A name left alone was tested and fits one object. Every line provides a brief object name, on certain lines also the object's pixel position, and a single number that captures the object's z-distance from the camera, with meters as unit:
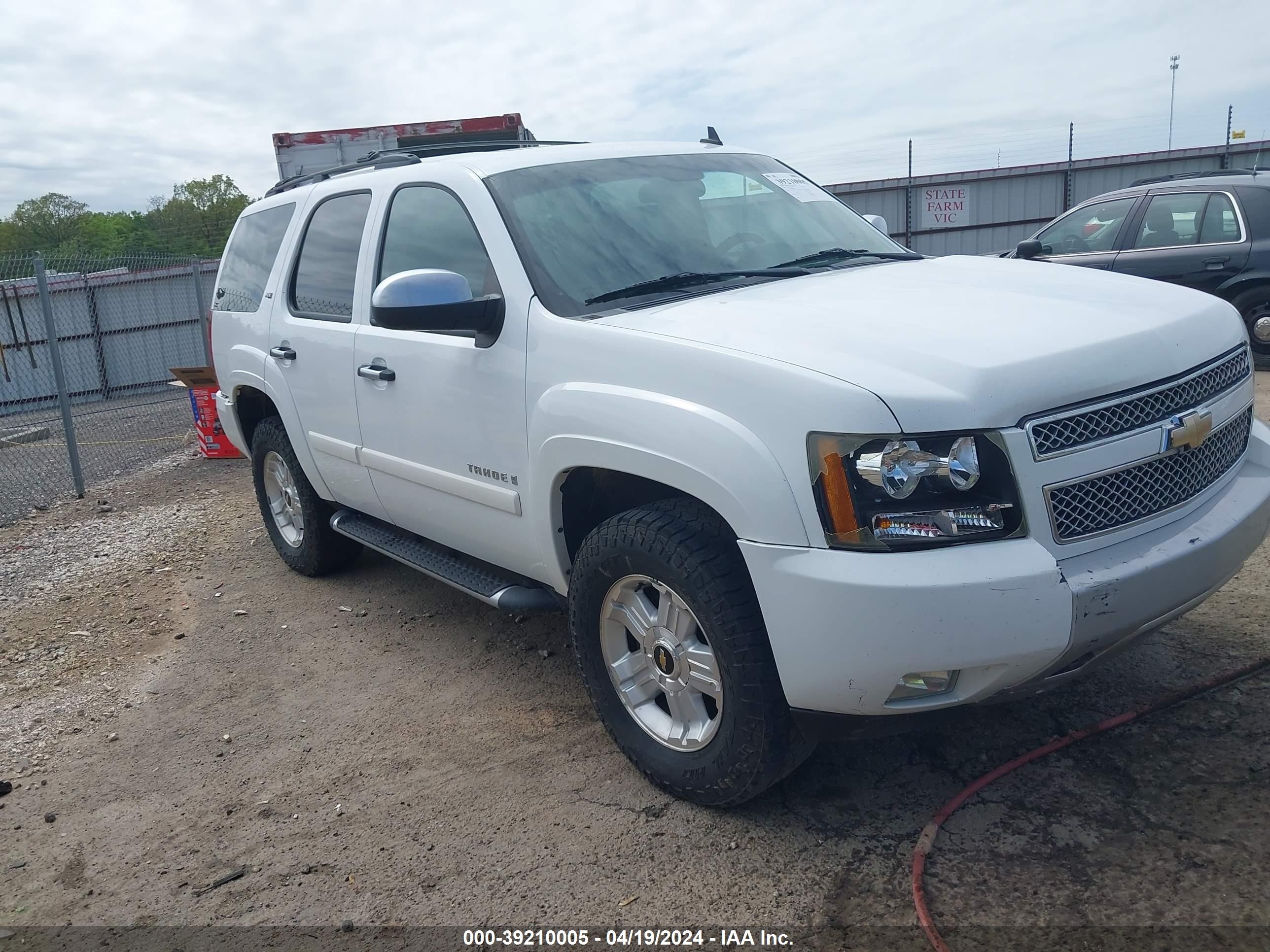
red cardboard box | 9.16
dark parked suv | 8.55
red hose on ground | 2.38
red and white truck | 12.80
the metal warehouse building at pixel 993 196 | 17.14
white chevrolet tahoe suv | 2.31
